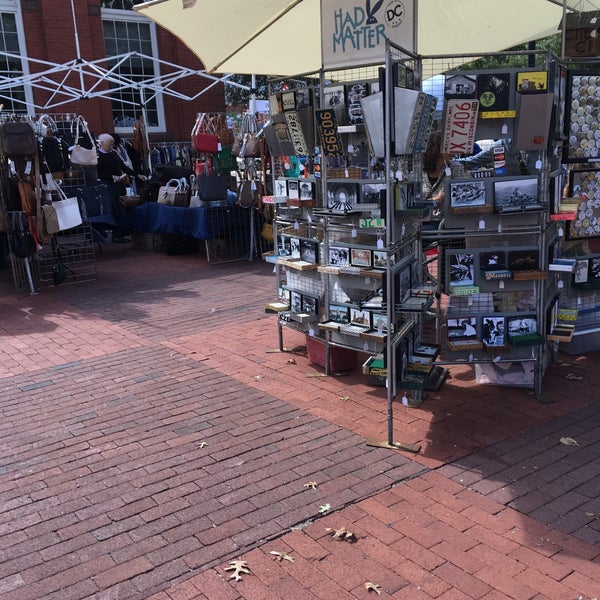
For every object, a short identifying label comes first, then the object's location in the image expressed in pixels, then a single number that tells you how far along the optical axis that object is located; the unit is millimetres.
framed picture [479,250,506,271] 4965
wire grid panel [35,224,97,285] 10383
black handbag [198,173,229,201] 11203
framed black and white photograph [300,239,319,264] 5916
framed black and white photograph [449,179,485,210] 4859
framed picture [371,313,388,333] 5305
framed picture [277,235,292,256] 6262
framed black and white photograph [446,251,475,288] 4961
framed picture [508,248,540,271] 4973
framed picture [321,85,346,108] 5223
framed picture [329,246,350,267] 5477
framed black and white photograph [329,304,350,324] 5629
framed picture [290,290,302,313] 6141
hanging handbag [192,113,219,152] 10984
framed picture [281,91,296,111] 5671
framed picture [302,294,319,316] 5955
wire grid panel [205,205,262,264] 11469
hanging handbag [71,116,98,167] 11039
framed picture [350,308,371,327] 5445
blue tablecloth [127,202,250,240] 11344
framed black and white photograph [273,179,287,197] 6098
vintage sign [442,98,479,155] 4691
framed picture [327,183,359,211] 5332
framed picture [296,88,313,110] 5562
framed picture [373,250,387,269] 5266
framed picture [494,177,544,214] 4859
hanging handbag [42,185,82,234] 9406
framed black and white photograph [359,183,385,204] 5195
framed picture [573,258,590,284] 5977
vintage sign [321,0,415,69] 4730
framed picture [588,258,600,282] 6050
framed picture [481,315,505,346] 5078
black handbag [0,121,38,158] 9000
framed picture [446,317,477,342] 5113
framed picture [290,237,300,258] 6136
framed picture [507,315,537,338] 5109
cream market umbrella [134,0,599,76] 6488
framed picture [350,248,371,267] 5348
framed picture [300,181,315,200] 5844
